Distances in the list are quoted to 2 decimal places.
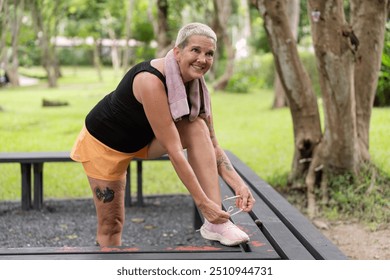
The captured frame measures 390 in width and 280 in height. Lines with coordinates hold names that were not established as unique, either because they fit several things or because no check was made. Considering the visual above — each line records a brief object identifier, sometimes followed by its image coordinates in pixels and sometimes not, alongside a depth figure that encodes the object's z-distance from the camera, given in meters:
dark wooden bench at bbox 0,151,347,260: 2.13
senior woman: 2.25
